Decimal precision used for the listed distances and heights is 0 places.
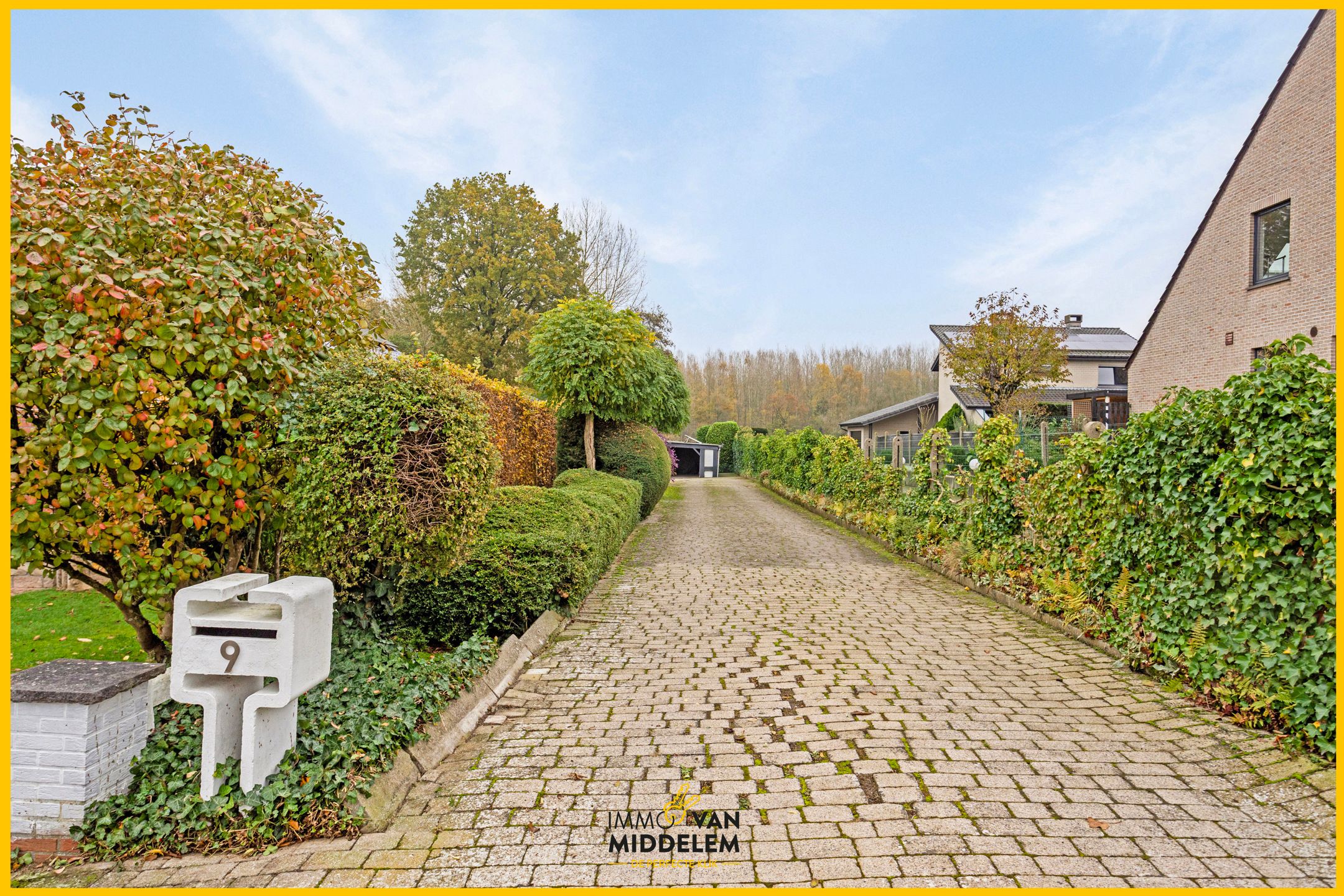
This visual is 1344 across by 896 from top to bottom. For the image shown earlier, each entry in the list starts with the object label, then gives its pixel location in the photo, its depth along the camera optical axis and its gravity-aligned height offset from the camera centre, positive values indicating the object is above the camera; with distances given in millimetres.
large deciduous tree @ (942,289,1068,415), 24969 +3977
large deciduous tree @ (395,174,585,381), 28406 +8268
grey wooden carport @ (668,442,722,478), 39219 -481
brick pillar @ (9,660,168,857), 2713 -1306
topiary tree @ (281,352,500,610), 3959 -114
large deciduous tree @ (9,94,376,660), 2979 +520
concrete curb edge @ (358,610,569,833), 2963 -1614
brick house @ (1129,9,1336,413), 13578 +4908
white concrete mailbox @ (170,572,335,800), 2865 -950
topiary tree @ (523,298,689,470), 14133 +1961
